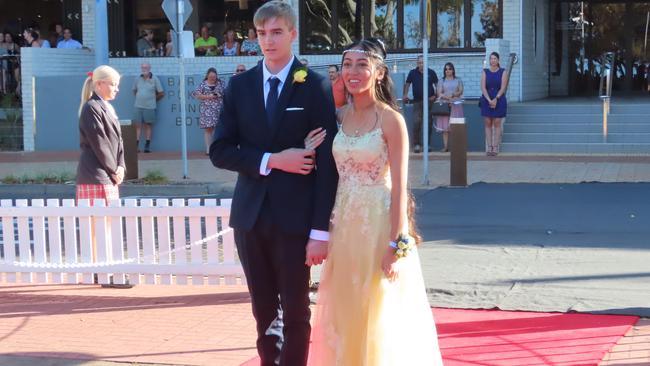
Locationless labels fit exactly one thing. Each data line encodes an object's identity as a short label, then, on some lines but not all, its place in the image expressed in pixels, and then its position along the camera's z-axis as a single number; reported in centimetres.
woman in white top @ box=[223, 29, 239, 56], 2472
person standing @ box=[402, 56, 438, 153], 1973
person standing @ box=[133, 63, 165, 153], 2194
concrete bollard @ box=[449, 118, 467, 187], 1448
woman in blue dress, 1916
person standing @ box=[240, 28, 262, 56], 2452
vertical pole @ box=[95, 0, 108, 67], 2083
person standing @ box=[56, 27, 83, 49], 2511
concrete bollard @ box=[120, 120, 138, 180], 1606
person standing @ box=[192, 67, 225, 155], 2036
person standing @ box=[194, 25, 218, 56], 2506
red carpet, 571
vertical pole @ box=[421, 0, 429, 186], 1420
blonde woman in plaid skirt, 773
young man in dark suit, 448
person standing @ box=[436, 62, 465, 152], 1955
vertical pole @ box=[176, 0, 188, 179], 1605
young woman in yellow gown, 448
